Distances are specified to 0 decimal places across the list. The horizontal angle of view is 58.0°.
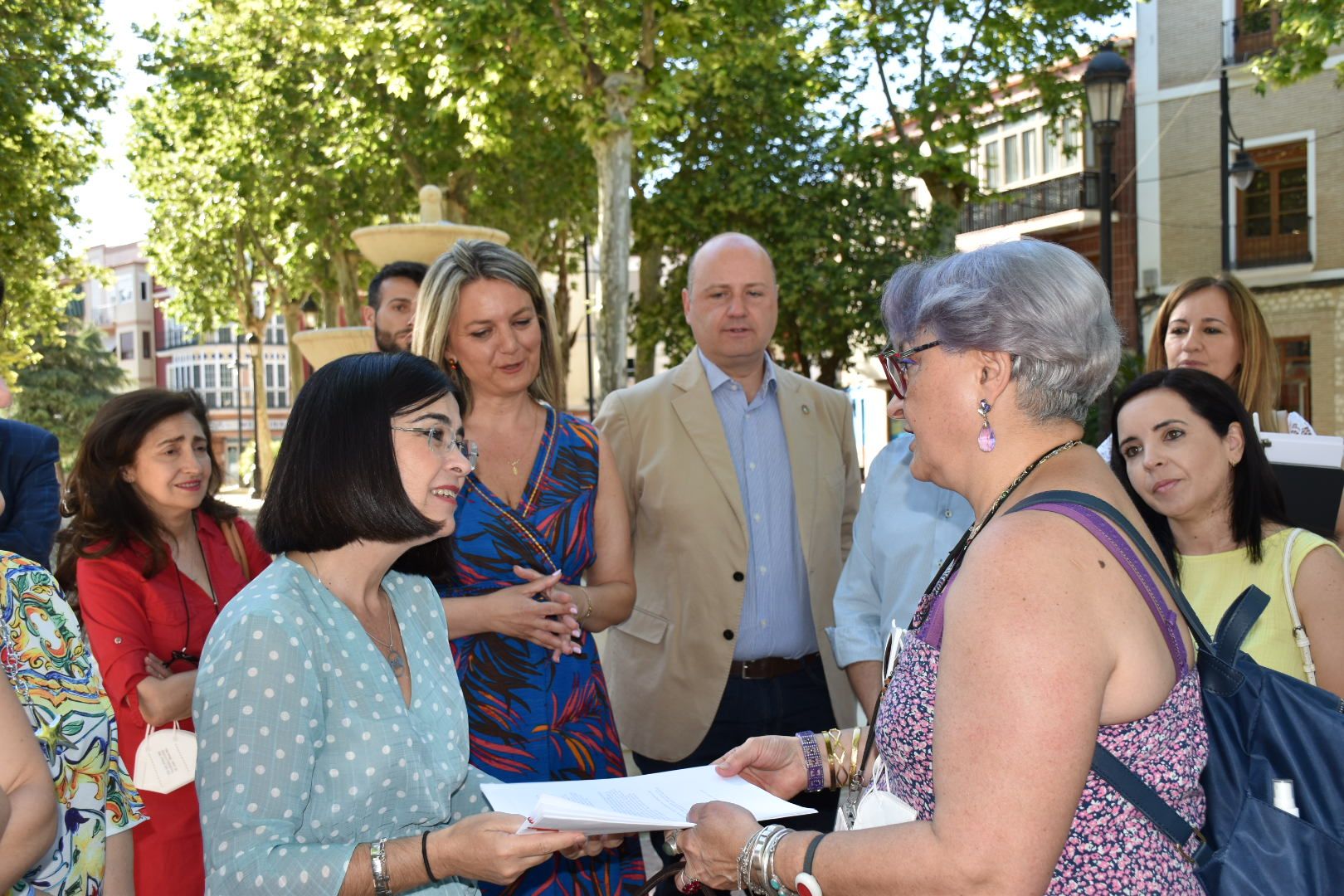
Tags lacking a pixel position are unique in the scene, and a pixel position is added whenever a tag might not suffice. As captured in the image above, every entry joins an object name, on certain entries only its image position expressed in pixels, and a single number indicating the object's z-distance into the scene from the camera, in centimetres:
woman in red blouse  366
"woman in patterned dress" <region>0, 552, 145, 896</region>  204
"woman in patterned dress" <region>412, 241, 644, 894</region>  321
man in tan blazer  422
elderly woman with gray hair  174
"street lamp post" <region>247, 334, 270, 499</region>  3809
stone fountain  766
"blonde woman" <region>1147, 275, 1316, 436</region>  458
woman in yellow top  319
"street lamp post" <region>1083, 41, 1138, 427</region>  1089
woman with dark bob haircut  222
